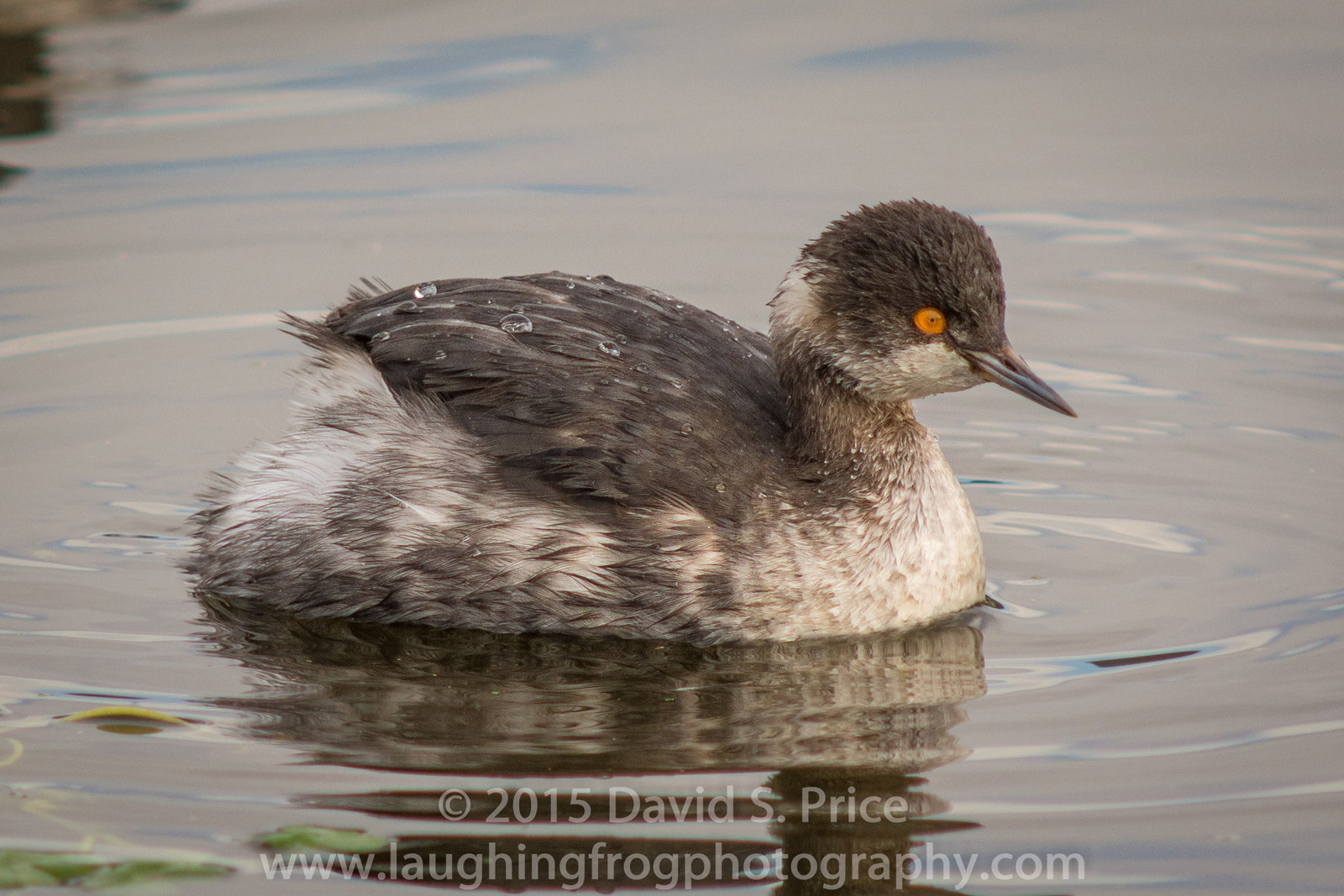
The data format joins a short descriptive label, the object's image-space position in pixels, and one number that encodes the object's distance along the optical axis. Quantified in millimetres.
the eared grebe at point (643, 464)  11641
